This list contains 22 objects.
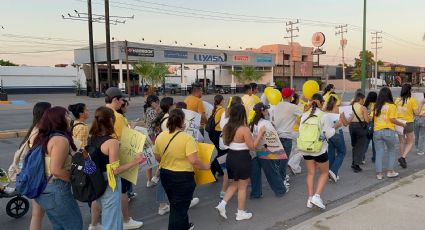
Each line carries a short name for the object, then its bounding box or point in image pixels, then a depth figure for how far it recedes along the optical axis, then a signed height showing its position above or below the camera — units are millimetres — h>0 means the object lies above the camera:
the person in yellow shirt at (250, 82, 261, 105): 7445 -169
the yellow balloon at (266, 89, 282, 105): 6367 -241
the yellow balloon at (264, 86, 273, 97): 6650 -132
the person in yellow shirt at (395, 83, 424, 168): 7688 -656
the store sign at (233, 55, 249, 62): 46812 +3073
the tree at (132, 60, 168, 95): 35906 +1225
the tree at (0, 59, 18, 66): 72562 +4455
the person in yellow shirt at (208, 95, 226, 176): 6598 -565
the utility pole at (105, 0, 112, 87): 32562 +3458
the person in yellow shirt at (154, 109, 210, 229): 3998 -850
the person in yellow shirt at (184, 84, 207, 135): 6829 -330
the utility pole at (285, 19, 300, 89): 54112 +7528
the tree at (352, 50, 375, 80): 80188 +3940
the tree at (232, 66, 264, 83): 46406 +1075
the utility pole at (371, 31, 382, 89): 79375 +7931
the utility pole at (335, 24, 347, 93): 44906 +4547
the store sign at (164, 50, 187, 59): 39719 +3137
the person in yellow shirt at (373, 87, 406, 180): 6613 -796
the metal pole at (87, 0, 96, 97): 33781 +3340
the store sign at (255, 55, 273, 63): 49459 +3090
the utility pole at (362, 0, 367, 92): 20297 +1423
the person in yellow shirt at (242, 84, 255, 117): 7332 -296
